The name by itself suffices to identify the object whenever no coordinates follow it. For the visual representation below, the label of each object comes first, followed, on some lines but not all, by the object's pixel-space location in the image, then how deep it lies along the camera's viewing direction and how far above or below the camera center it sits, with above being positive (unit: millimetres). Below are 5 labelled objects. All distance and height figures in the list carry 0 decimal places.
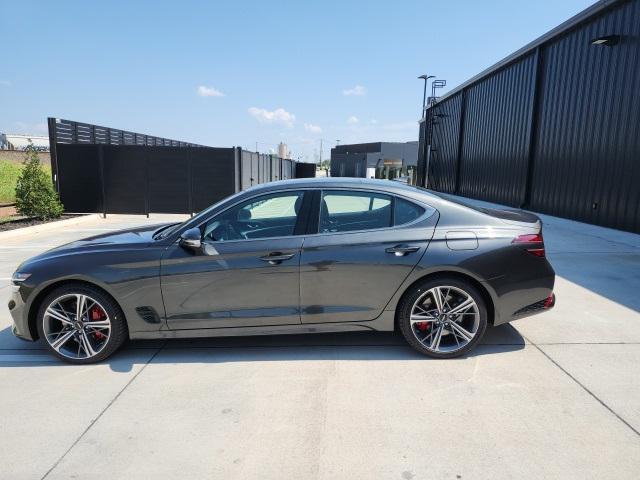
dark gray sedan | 3723 -932
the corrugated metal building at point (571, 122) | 10109 +1558
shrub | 12773 -840
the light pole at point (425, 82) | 38428 +7791
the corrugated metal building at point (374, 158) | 67838 +2138
